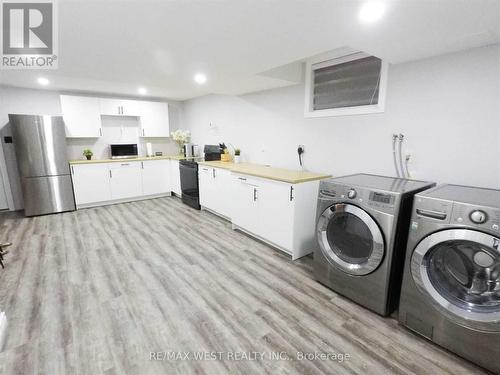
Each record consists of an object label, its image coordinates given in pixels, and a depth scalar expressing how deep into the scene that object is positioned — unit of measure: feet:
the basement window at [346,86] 7.80
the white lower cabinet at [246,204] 9.70
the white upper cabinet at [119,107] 15.23
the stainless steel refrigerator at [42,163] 12.43
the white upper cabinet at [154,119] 16.71
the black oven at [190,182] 14.26
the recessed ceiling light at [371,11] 4.22
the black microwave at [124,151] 15.96
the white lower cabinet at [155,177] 16.46
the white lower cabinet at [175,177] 16.26
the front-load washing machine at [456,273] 4.34
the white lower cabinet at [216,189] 11.68
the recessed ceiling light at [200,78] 9.57
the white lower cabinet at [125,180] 15.28
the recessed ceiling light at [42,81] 10.97
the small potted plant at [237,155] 13.20
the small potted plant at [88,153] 14.99
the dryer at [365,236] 5.62
